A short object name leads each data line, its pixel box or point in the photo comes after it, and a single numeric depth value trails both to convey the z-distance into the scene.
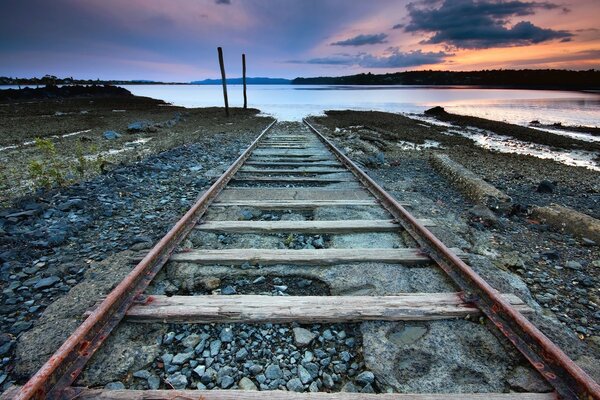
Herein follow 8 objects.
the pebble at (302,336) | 2.14
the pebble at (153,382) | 1.82
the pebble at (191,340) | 2.12
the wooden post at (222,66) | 20.55
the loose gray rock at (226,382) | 1.85
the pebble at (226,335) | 2.15
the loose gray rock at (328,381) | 1.90
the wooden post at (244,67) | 28.30
